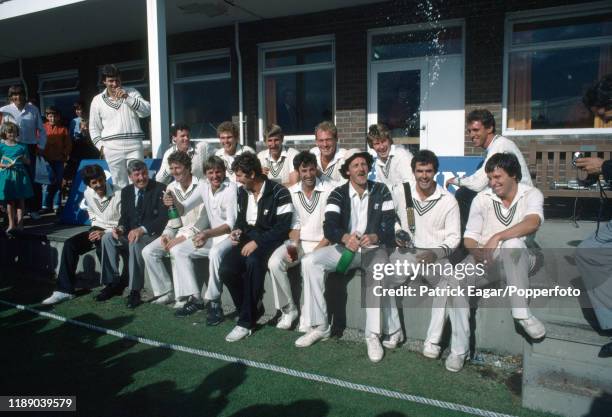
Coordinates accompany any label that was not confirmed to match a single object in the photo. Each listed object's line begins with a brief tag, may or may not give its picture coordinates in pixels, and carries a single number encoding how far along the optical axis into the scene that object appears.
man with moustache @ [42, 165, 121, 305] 5.07
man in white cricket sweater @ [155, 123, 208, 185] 5.38
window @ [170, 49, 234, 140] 9.22
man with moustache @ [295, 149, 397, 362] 3.69
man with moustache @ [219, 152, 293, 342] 4.00
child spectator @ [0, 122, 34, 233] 5.99
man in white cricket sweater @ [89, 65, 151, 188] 5.64
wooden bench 5.83
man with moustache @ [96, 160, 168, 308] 4.83
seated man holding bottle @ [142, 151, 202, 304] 4.72
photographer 2.83
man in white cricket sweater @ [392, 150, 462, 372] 3.26
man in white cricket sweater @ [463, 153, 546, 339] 3.16
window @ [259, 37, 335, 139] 8.18
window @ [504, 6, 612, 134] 6.41
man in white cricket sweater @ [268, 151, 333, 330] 4.00
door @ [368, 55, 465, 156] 7.19
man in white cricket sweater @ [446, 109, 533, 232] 3.83
